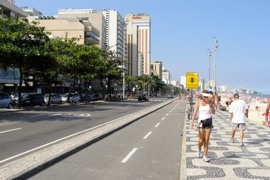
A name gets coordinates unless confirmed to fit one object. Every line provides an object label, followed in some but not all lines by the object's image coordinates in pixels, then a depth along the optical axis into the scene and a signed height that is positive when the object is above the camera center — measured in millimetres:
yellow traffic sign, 26227 +918
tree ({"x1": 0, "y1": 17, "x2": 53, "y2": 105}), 28562 +3697
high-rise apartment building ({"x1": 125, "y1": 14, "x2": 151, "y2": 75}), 190225 +26875
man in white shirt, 11578 -619
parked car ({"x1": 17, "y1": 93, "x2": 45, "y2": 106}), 39000 -904
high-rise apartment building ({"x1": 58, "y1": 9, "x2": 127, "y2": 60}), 128600 +26393
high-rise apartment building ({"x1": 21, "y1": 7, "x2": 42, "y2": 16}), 144225 +31944
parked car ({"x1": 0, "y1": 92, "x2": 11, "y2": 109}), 32441 -905
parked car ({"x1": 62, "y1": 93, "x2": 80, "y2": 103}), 54503 -1013
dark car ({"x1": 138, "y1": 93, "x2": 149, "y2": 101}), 69812 -915
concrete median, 7312 -1594
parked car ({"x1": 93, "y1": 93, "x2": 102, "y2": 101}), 65938 -1004
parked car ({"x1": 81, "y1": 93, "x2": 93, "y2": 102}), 59925 -1066
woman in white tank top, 8806 -603
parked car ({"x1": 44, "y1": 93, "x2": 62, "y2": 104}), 48631 -1053
